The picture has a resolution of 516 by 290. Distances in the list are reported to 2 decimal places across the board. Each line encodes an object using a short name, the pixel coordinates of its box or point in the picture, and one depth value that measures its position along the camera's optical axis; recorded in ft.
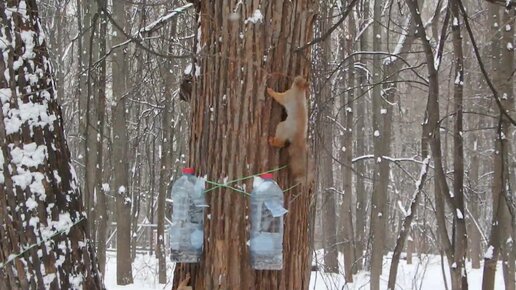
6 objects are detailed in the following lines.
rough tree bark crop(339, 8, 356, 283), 44.09
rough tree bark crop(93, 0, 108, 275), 37.20
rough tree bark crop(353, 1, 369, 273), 44.43
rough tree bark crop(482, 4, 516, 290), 21.88
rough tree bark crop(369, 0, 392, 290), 40.09
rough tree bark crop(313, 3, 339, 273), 42.42
